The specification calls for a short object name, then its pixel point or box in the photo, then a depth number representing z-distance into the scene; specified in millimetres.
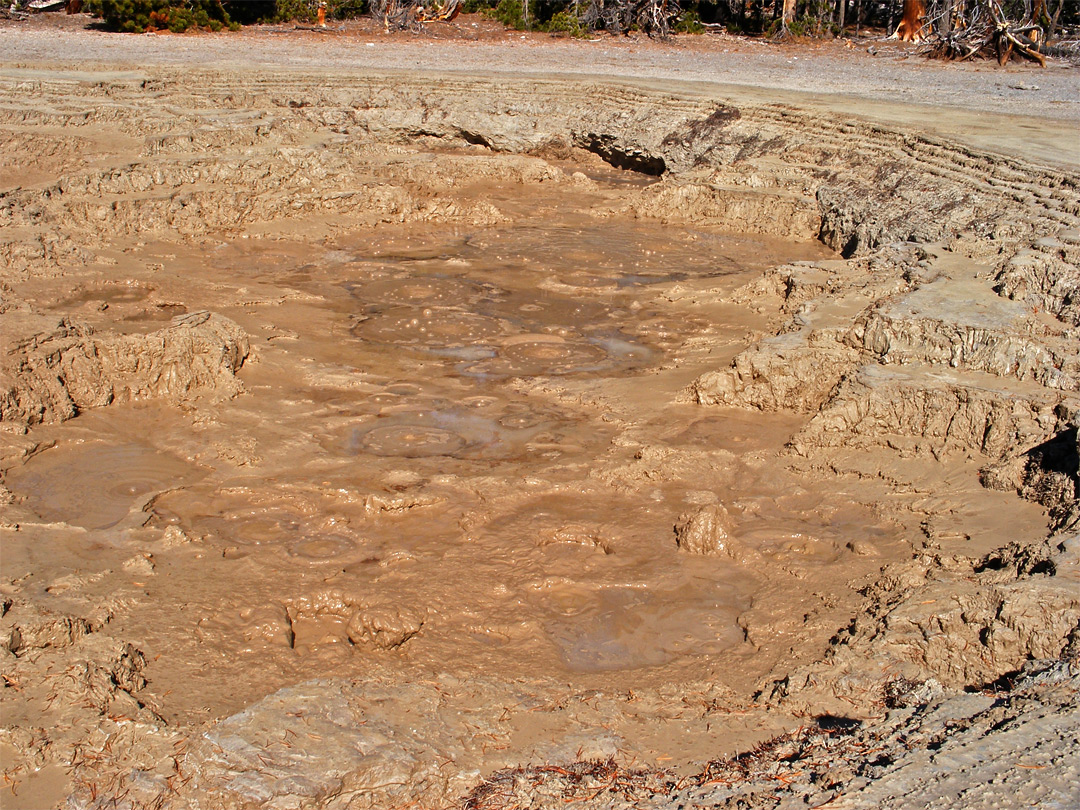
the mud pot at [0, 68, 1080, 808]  3201
